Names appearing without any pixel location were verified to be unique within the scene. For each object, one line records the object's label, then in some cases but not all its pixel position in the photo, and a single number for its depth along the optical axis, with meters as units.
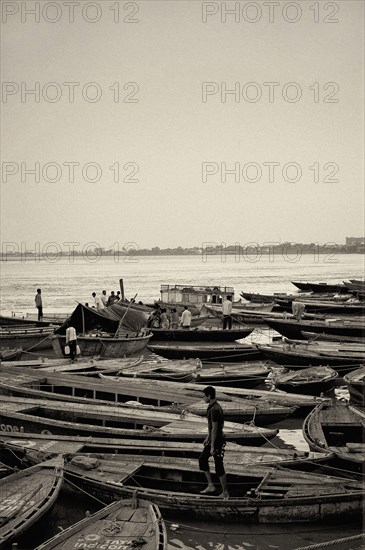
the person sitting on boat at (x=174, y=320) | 29.21
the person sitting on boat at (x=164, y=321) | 29.15
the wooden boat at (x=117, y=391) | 14.64
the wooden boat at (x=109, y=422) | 12.04
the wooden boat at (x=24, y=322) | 29.80
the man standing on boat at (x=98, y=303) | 27.38
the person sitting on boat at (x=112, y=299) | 30.61
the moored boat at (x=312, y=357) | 20.39
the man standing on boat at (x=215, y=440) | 9.61
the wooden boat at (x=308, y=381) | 17.12
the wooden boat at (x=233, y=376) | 17.67
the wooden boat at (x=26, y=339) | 25.31
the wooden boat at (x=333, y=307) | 36.72
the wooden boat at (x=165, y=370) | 17.75
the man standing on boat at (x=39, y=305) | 31.70
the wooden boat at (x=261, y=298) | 44.72
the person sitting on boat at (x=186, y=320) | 28.50
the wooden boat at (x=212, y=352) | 22.66
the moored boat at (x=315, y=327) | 27.55
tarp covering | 24.41
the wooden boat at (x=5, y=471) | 10.59
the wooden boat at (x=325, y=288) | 56.39
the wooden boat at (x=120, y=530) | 7.95
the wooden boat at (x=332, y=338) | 24.64
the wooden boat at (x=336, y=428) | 11.29
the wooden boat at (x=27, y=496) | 8.34
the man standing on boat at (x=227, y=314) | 28.36
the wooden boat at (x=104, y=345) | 23.58
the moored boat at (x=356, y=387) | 16.27
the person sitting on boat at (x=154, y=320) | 29.05
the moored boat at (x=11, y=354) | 21.52
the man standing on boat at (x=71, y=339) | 20.67
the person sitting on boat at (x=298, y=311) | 29.58
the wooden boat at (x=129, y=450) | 10.66
